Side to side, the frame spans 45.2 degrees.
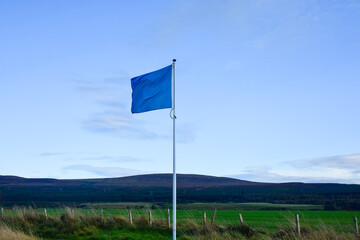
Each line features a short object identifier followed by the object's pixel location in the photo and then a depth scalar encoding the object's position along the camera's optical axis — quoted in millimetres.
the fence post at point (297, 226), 20320
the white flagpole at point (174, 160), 14793
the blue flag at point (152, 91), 15719
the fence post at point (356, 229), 18272
